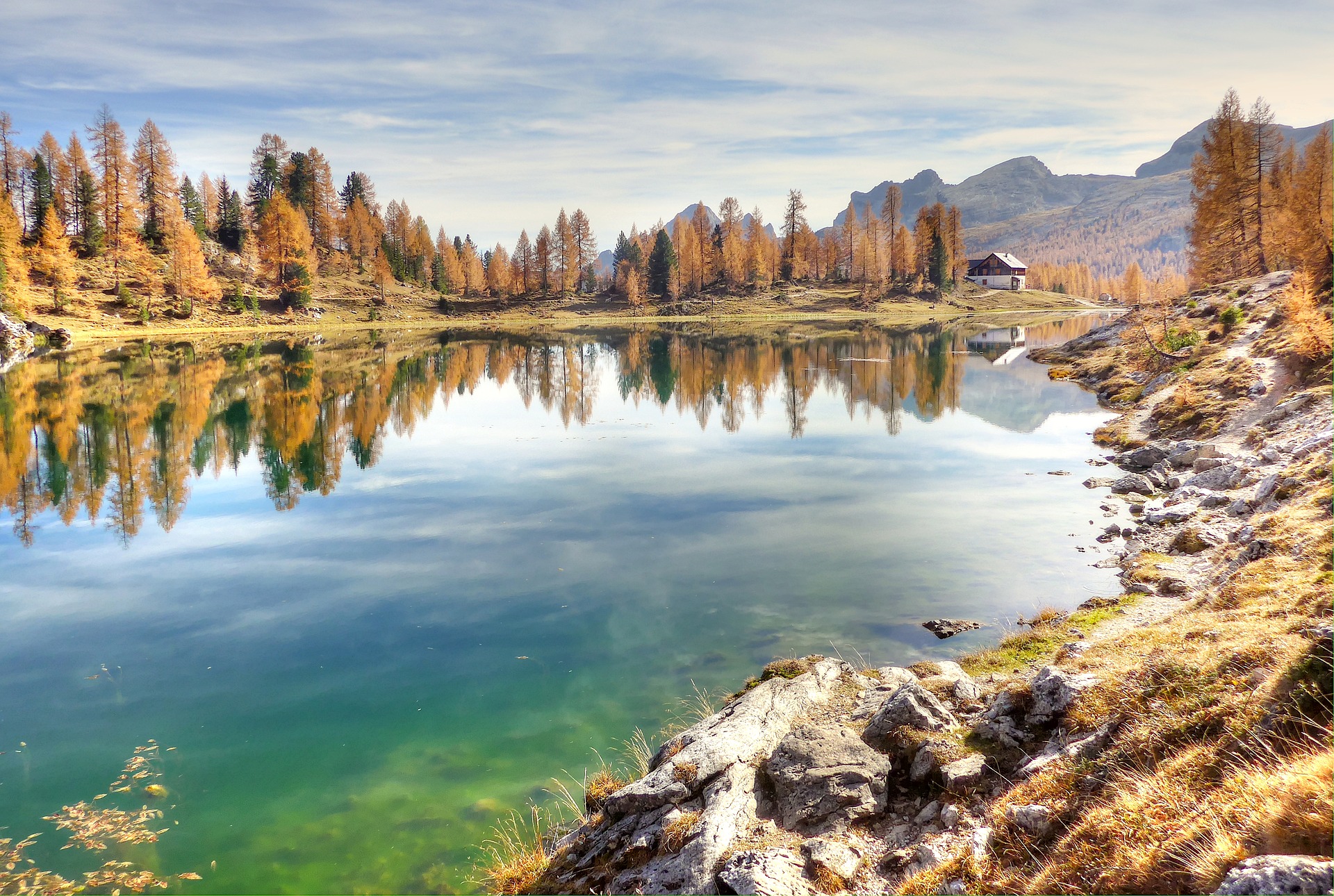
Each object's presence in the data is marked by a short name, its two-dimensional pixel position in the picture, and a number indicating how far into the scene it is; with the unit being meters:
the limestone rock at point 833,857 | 7.71
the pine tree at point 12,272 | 80.19
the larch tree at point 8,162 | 120.62
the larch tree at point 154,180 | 118.44
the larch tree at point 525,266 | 158.88
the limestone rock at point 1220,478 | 21.06
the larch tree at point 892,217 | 162.75
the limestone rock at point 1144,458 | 27.80
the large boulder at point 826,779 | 8.66
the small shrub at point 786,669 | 13.41
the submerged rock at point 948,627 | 15.32
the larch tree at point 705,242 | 158.75
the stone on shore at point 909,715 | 9.91
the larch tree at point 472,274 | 161.38
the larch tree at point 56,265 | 92.94
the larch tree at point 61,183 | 117.31
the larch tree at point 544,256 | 156.88
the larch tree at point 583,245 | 161.12
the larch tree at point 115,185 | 108.75
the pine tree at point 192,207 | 131.75
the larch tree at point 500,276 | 157.38
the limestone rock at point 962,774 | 8.63
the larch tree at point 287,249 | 121.81
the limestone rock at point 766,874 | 7.34
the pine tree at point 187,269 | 105.38
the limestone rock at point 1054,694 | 9.31
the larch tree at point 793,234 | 164.50
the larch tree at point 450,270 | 161.50
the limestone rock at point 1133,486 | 24.20
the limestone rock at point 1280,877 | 4.60
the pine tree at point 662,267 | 149.25
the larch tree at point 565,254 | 158.38
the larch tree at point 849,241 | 162.62
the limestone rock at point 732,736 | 9.46
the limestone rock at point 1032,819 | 7.20
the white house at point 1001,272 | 178.62
